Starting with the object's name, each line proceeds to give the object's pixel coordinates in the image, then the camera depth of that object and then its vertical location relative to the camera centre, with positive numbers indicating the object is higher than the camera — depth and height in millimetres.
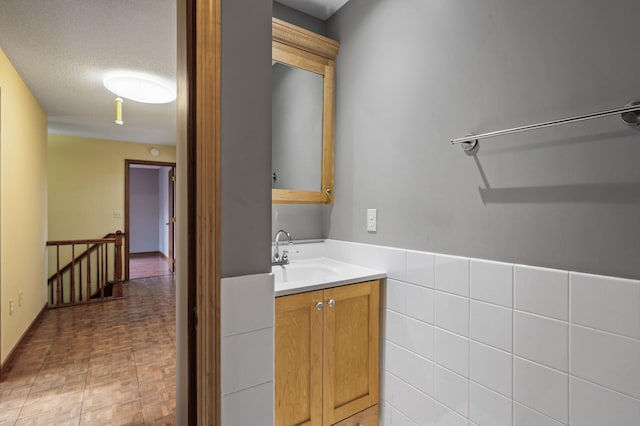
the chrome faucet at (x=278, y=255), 1946 -298
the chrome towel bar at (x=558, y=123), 915 +293
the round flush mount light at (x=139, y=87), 2845 +1129
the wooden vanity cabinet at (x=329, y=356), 1409 -717
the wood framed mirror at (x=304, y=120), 2033 +599
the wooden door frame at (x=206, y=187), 870 +58
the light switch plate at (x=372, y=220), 1830 -64
